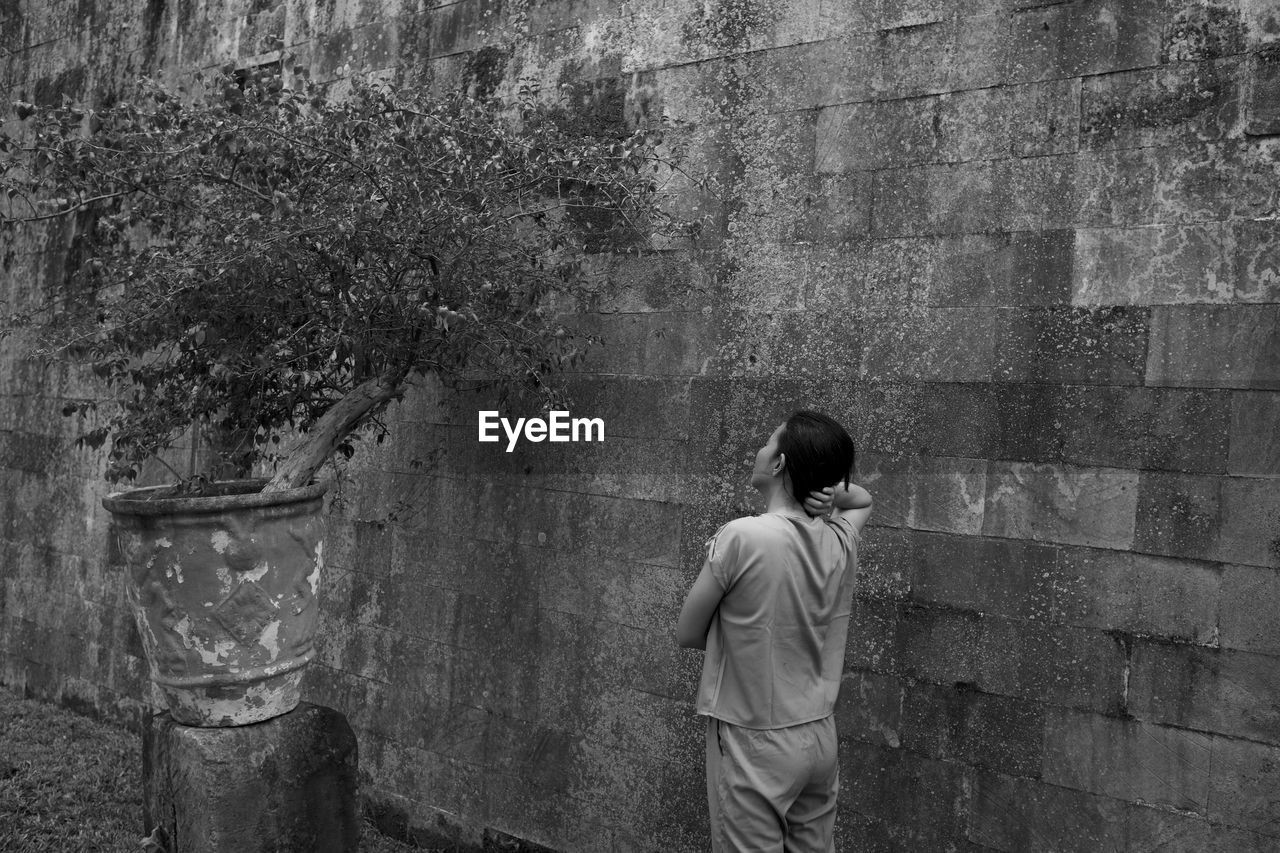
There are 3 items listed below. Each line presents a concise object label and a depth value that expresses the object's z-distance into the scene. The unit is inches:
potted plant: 129.1
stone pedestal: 132.6
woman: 95.3
